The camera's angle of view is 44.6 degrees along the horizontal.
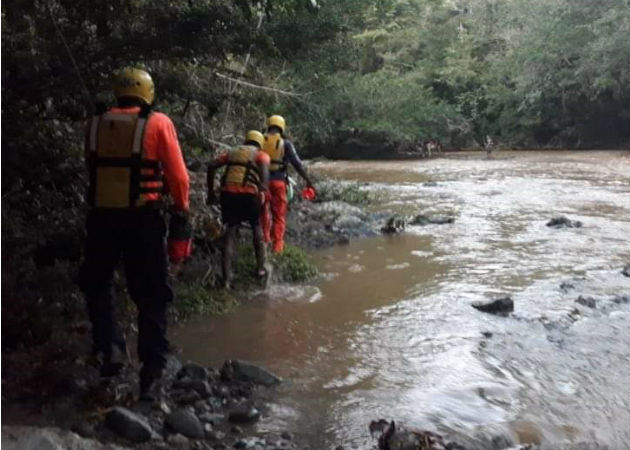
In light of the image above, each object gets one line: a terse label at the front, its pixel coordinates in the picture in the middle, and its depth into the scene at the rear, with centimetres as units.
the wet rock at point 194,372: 548
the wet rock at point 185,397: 504
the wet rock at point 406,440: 452
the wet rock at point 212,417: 481
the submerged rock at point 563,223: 1421
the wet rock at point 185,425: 452
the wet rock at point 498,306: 804
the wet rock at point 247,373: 563
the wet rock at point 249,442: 450
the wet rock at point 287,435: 467
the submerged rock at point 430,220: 1493
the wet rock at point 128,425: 433
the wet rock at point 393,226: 1377
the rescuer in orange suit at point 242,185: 827
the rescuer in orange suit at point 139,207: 461
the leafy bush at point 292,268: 947
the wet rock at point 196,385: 519
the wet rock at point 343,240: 1257
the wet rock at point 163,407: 477
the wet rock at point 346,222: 1380
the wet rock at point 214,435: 458
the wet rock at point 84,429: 431
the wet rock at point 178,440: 439
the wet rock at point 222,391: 527
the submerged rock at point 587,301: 837
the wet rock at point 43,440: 377
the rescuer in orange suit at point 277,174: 938
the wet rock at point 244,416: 489
